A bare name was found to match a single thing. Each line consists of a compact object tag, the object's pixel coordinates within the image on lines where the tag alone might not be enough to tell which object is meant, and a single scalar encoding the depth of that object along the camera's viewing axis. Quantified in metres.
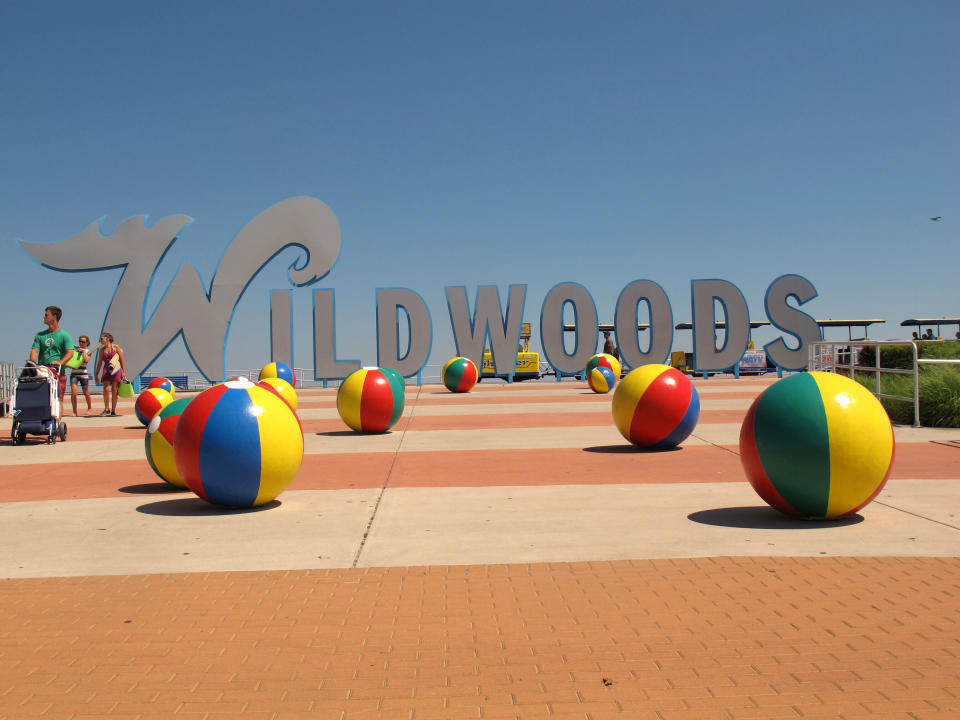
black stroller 13.82
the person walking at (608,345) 39.81
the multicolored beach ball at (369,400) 14.53
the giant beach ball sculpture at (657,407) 11.74
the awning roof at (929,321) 40.42
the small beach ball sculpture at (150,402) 15.36
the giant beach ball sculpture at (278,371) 26.23
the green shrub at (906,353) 18.93
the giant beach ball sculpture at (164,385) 17.11
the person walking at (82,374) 19.01
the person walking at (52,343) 14.97
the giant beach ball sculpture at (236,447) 7.72
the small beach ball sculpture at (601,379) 26.67
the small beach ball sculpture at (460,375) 28.97
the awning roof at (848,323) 48.41
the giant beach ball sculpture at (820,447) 6.87
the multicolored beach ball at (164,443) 8.96
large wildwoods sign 30.02
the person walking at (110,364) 19.02
